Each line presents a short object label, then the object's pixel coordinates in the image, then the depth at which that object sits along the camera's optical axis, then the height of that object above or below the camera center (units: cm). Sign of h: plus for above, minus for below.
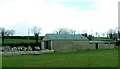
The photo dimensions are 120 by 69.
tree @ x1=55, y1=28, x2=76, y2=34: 5736 +132
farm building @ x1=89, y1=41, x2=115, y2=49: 3585 -251
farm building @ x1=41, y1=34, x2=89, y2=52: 3193 -167
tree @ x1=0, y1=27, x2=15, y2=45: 4467 +93
